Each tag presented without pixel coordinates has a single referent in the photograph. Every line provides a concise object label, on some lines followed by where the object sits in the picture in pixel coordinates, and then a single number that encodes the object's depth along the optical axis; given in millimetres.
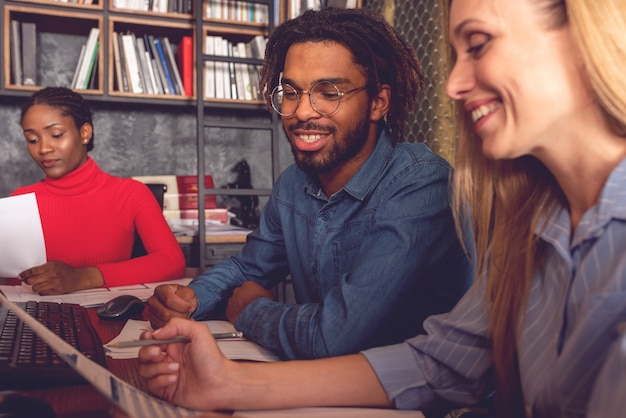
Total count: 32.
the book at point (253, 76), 3285
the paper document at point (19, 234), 1548
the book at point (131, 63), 3049
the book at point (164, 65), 3125
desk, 683
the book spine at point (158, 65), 3111
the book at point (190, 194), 3174
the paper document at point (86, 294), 1411
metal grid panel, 2834
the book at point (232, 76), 3240
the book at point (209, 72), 3179
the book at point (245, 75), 3268
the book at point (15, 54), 2900
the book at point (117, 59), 3023
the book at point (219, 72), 3201
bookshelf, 2908
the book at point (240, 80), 3256
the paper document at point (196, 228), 2957
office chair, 2162
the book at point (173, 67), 3146
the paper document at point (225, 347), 955
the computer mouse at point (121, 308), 1230
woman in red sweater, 2034
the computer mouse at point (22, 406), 578
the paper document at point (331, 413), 734
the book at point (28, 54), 2945
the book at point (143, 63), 3088
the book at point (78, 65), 3022
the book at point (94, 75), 3059
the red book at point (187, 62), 3164
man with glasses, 1021
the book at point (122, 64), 3053
